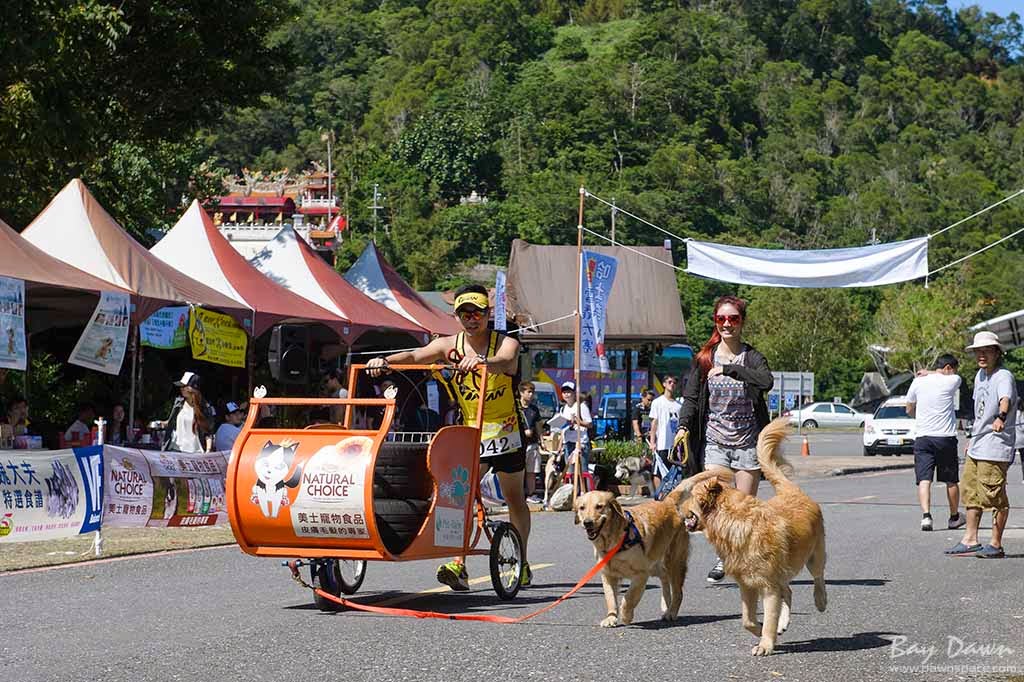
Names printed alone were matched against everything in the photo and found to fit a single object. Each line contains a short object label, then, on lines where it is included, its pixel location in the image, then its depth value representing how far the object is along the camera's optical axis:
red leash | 8.45
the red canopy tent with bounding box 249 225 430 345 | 25.34
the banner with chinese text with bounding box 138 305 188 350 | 21.02
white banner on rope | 19.09
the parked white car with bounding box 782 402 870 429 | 64.55
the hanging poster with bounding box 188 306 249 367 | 20.55
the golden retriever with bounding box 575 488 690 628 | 8.46
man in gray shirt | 13.17
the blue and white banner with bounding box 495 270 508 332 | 29.25
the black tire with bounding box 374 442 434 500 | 9.02
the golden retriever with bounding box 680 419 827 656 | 7.64
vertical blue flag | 23.39
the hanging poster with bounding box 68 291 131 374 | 17.23
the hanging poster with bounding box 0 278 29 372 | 15.84
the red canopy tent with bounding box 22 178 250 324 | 19.45
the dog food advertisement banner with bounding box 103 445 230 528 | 13.96
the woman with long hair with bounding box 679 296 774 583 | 9.77
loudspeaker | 10.28
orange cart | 8.59
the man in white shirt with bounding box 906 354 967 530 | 15.21
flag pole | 20.98
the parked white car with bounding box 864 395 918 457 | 36.97
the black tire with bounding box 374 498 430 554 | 8.80
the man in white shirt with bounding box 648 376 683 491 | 20.69
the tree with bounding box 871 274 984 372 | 89.19
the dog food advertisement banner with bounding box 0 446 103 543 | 13.29
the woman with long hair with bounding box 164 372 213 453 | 17.52
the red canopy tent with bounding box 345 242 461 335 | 29.11
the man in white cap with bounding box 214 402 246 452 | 17.62
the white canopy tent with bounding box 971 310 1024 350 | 22.14
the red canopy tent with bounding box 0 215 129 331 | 17.17
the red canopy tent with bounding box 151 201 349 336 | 22.66
